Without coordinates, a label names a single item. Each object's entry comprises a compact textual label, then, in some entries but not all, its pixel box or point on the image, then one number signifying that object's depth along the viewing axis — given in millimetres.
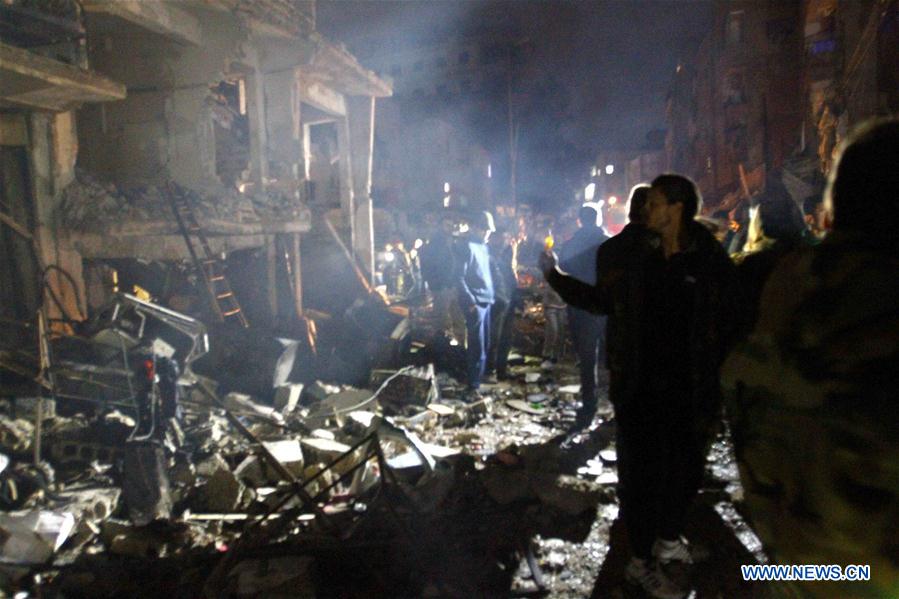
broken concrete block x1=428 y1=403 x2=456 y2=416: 7094
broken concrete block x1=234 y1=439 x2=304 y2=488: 4934
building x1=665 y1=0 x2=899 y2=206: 12453
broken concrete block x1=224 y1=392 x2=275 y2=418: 6918
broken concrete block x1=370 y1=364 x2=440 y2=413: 7336
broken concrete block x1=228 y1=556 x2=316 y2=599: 3281
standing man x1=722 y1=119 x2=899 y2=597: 1182
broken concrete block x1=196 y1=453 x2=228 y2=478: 5098
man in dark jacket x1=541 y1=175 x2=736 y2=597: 3139
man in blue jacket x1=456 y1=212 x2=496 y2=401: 7828
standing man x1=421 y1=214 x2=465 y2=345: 8000
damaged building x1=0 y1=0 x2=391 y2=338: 8031
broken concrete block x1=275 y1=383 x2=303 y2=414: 7294
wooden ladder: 9195
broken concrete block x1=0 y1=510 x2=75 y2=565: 3705
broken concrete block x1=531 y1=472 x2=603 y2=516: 4422
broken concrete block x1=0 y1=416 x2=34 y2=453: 5195
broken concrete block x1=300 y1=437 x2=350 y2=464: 5148
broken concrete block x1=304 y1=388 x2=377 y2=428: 6586
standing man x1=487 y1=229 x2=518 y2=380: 8664
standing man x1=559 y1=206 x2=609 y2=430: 6156
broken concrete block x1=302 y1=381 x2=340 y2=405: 7543
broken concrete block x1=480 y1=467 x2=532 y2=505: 4488
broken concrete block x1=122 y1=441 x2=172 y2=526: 4445
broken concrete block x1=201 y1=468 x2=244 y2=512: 4520
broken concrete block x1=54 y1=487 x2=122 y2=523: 4340
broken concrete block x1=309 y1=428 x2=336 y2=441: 5957
